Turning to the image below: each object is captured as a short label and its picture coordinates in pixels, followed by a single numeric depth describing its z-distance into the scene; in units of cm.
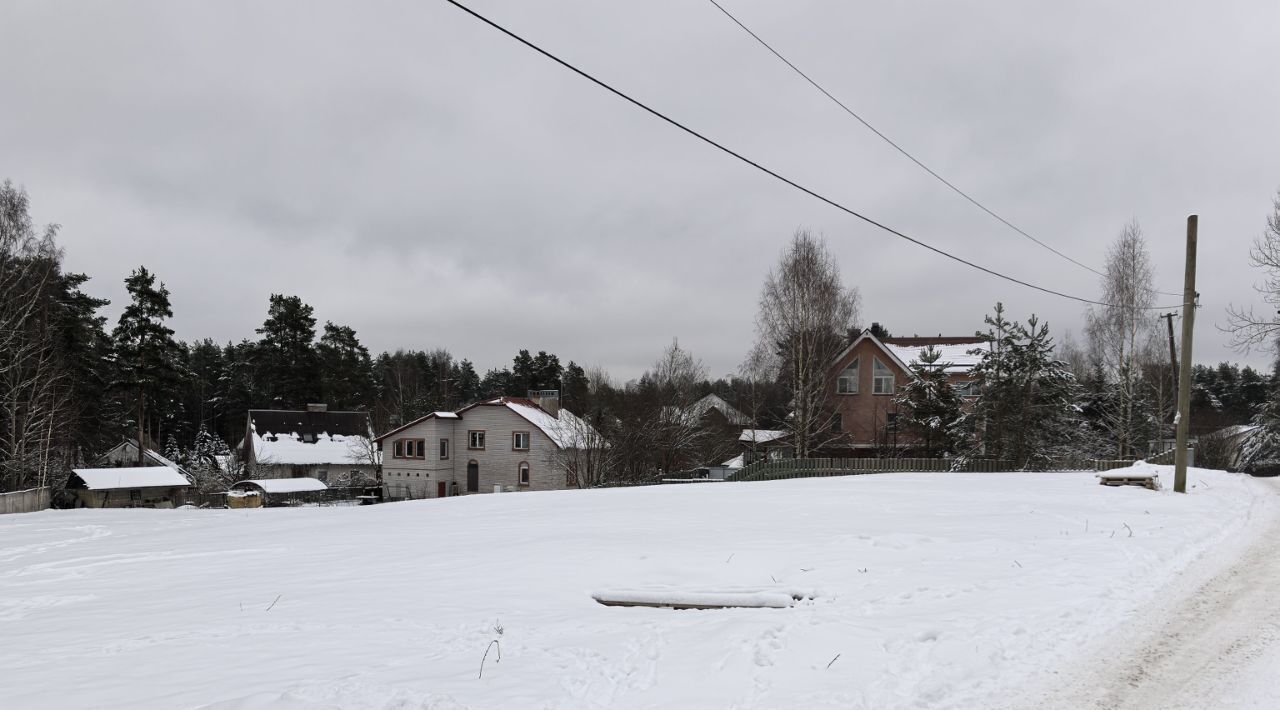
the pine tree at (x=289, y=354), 8225
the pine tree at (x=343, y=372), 8519
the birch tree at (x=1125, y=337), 3744
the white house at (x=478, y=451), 5134
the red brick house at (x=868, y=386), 4800
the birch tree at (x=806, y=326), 3547
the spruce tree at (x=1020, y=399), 3288
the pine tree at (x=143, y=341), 5584
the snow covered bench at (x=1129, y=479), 1941
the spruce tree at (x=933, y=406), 3566
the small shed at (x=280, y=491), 4806
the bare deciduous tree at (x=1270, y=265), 2773
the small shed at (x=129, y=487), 3994
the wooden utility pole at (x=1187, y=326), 1862
